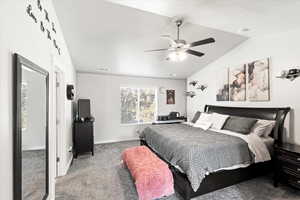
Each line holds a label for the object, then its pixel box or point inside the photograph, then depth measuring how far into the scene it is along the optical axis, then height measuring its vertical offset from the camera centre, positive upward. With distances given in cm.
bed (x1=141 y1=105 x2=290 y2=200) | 207 -91
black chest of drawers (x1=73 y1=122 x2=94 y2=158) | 361 -94
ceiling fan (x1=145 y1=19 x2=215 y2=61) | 230 +87
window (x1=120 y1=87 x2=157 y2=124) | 530 -19
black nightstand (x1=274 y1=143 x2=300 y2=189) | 217 -101
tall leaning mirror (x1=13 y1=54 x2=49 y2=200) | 106 -26
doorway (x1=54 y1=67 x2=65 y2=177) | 272 -34
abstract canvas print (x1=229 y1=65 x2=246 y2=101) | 369 +43
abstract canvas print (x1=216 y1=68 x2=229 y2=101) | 414 +40
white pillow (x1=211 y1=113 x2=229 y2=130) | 348 -51
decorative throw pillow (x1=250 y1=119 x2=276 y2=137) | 286 -58
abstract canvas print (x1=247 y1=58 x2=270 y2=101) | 322 +43
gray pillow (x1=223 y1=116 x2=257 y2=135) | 300 -54
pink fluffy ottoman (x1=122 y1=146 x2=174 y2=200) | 194 -108
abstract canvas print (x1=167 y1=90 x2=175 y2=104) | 582 +13
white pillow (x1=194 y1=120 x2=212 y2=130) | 354 -63
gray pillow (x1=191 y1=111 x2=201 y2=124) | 425 -51
